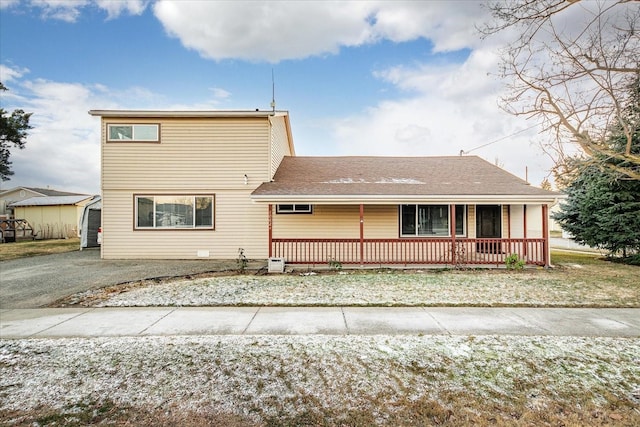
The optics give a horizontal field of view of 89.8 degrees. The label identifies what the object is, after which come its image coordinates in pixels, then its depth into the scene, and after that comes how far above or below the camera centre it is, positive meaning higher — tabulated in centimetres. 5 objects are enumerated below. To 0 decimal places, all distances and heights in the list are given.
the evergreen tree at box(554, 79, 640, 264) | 1202 +37
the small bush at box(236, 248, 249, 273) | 965 -127
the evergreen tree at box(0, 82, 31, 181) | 2474 +725
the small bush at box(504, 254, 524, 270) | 1003 -132
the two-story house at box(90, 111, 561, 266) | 1176 +72
